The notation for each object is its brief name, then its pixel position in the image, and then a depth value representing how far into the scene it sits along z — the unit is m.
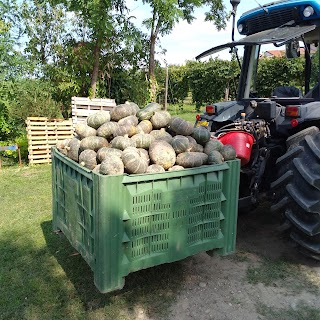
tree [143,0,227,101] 10.39
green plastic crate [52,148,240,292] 2.48
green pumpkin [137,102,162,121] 3.32
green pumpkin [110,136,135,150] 2.86
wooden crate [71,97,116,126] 9.16
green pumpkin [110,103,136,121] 3.28
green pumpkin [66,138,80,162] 3.13
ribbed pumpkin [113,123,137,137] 3.02
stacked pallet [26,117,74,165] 8.22
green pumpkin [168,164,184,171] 2.83
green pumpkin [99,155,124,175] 2.48
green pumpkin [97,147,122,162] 2.75
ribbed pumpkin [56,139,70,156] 3.40
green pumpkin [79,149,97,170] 2.84
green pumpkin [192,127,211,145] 3.24
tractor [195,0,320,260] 3.27
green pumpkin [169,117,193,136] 3.20
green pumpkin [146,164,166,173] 2.68
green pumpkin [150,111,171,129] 3.33
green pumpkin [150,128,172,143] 3.13
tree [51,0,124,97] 8.91
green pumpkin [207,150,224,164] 3.01
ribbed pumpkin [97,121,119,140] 3.07
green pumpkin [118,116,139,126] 3.11
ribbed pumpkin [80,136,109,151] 3.02
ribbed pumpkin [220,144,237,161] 3.17
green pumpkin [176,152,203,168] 2.89
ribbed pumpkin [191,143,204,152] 3.10
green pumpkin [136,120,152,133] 3.20
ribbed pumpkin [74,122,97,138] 3.18
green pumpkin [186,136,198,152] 3.09
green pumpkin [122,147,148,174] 2.58
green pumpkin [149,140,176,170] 2.81
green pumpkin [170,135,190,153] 2.98
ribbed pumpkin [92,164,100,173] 2.65
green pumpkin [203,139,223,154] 3.17
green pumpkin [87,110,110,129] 3.27
